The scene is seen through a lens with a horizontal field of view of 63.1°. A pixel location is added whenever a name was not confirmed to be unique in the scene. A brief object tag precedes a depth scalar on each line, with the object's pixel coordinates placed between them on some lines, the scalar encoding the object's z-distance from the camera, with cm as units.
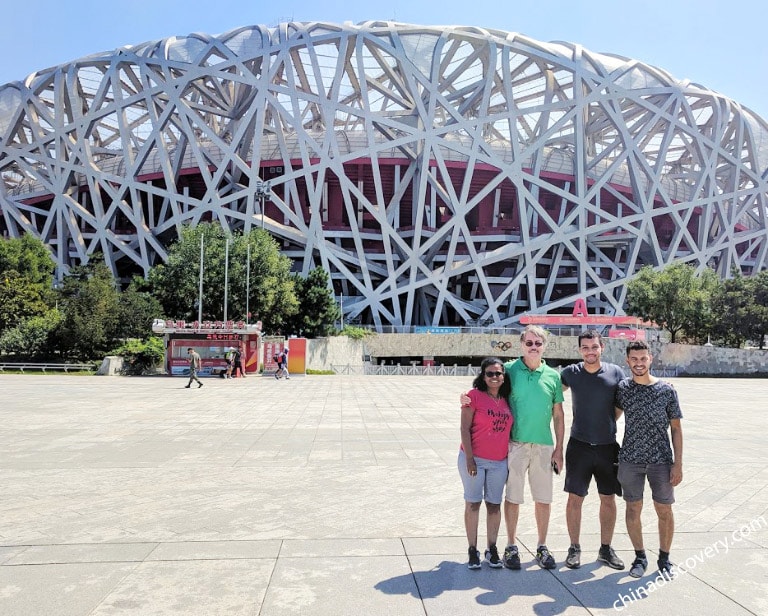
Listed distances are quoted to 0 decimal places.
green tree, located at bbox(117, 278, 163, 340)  3378
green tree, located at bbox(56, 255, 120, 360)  3189
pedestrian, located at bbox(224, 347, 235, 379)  2858
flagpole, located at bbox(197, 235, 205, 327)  3195
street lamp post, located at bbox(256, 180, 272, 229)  3791
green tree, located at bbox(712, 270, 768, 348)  3994
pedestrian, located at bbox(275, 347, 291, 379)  2944
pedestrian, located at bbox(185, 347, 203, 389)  2203
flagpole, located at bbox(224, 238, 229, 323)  3303
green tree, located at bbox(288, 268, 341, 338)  3972
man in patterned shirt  468
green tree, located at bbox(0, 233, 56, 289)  3891
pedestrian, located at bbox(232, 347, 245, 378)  2973
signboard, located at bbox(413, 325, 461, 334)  4401
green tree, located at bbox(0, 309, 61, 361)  3350
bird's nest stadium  4853
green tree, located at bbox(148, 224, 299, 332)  3584
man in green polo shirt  492
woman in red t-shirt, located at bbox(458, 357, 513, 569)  486
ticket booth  2975
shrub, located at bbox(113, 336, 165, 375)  3064
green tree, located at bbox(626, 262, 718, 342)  4219
